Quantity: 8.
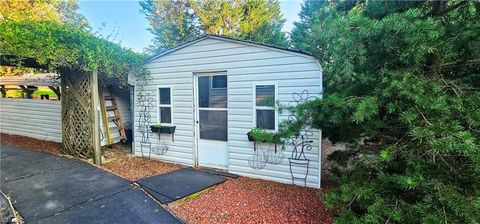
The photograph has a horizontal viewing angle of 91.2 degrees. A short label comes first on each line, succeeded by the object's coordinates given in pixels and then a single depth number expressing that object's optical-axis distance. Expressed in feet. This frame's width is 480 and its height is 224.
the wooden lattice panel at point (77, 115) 17.70
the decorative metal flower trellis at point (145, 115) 19.08
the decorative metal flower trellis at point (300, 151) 13.79
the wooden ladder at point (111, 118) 22.68
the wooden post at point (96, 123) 17.12
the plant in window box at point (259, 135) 13.25
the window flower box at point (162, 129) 18.06
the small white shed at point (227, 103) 13.93
